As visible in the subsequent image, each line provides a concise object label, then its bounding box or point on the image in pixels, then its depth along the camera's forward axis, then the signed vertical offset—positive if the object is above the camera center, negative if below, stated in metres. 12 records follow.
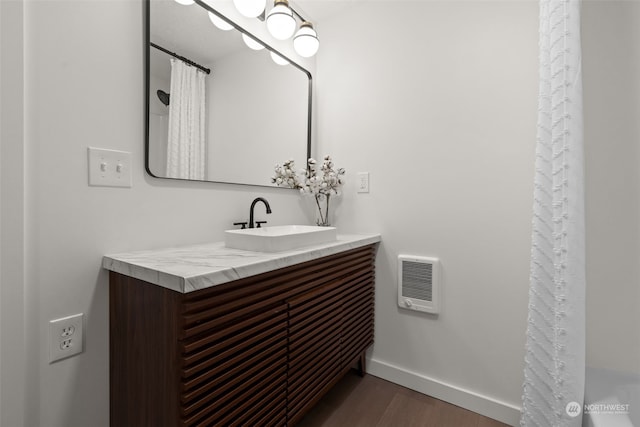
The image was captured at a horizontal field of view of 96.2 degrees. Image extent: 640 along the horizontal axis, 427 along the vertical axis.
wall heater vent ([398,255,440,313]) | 1.59 -0.41
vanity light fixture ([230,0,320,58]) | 1.41 +0.99
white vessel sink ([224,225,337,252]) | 1.08 -0.13
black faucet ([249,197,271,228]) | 1.44 -0.03
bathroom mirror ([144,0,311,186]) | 1.17 +0.54
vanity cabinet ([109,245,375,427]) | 0.79 -0.46
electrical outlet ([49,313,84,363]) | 0.91 -0.43
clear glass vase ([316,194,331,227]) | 1.96 -0.01
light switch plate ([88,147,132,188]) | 0.99 +0.14
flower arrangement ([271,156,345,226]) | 1.76 +0.20
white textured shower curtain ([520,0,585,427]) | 0.98 -0.09
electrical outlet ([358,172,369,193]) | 1.84 +0.19
